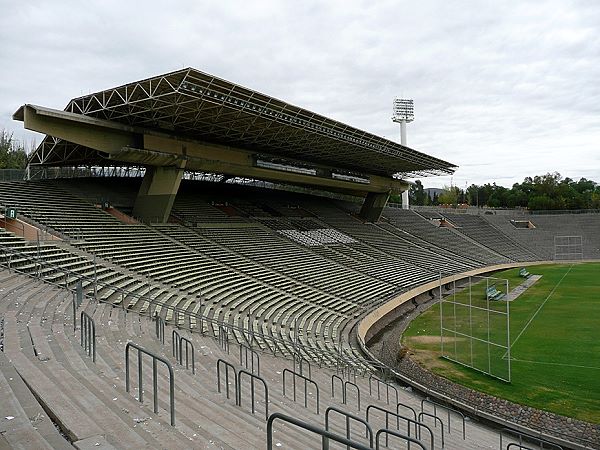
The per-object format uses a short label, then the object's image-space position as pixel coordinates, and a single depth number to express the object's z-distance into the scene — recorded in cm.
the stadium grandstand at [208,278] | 568
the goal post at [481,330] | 1728
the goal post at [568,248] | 6209
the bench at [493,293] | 1874
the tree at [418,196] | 12475
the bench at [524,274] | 4381
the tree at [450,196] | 12386
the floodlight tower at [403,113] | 9650
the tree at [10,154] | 5422
